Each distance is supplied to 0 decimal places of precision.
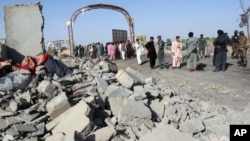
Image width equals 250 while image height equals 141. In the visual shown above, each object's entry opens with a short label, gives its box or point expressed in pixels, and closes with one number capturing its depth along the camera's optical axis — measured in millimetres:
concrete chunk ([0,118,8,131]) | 3240
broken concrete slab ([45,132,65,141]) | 2940
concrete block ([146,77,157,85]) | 5323
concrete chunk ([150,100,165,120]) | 3926
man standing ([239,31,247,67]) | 8437
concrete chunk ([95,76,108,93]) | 4317
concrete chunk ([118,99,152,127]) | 3510
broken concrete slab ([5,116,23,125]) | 3321
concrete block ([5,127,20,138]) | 3095
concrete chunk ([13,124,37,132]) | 3143
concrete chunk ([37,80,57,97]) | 3975
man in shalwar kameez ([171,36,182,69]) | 8323
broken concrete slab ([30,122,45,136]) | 3164
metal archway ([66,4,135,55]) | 16827
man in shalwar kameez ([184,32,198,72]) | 7652
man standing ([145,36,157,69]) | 8663
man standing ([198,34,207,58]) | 11250
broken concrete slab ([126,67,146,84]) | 4758
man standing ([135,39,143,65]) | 10636
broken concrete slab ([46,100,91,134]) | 3134
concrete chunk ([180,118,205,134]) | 3455
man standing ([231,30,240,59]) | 10608
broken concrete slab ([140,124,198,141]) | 3078
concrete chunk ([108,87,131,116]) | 3799
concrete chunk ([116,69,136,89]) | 4473
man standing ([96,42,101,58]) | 16841
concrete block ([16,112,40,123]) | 3375
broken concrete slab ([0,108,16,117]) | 3455
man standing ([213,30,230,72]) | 7474
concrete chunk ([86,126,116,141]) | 3081
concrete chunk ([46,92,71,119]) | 3505
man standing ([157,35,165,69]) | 8380
